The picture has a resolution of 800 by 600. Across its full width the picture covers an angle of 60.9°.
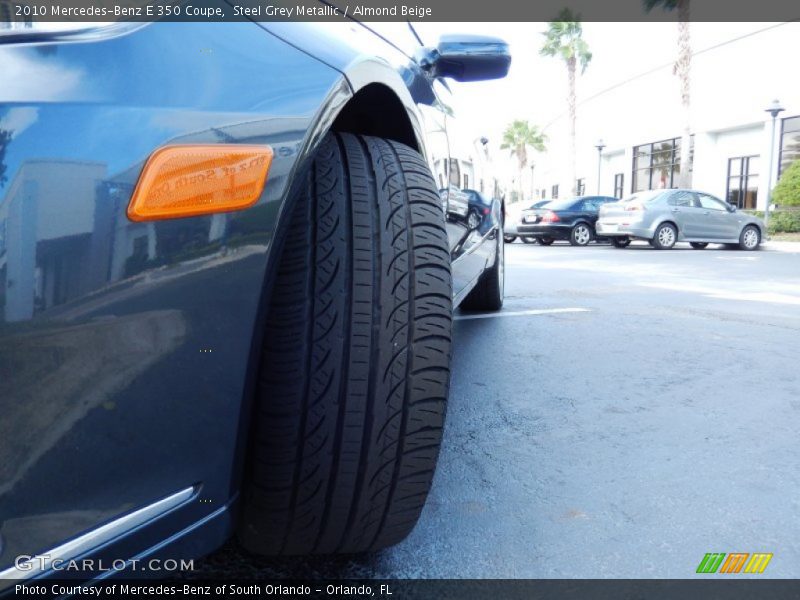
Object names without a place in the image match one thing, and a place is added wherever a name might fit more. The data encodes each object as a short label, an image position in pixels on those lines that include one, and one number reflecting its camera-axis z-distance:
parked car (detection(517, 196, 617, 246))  15.54
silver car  13.48
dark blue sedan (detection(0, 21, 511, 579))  0.90
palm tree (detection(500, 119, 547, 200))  46.62
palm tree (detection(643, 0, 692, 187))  21.63
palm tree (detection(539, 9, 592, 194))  29.87
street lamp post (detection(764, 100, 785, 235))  16.08
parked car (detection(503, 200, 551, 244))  15.97
